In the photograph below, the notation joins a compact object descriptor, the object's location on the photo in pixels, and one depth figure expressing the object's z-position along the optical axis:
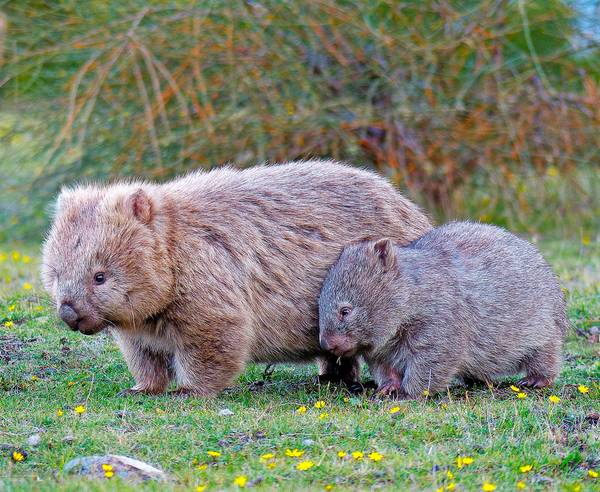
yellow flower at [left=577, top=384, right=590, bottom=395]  13.46
